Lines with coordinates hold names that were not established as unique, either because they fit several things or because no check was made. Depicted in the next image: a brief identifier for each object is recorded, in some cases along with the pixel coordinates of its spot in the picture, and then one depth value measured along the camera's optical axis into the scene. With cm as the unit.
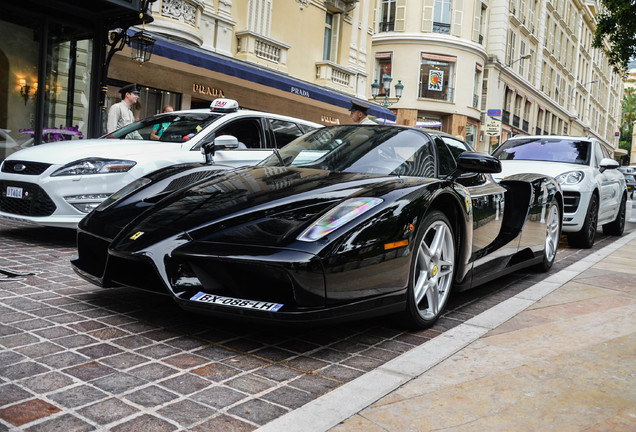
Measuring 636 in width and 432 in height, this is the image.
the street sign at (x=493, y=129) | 3008
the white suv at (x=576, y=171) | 783
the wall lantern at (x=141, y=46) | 1022
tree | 1656
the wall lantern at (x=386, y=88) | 2105
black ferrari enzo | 281
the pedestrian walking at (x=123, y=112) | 860
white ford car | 539
